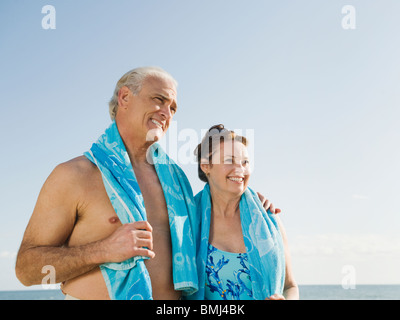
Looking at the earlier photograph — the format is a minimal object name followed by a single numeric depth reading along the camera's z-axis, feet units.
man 10.08
